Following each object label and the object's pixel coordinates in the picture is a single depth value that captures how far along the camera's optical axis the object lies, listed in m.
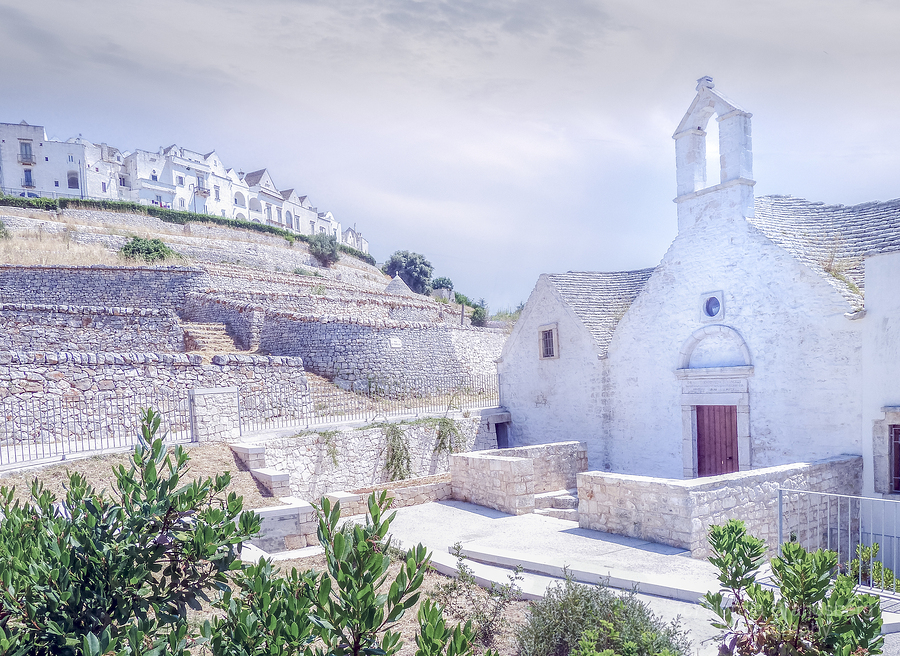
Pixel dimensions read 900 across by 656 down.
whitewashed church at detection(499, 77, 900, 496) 10.00
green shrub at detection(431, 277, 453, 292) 53.34
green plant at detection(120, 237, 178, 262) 29.72
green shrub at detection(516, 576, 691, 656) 4.25
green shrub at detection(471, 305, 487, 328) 35.22
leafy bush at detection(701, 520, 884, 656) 2.62
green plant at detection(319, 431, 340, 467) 13.48
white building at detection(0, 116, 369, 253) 48.41
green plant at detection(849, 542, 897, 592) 5.22
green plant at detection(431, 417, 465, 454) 15.79
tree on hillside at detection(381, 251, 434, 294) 51.69
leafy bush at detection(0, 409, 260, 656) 2.76
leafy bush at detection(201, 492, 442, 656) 2.33
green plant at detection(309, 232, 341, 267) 41.38
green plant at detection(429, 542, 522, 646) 5.04
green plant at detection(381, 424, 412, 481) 14.41
